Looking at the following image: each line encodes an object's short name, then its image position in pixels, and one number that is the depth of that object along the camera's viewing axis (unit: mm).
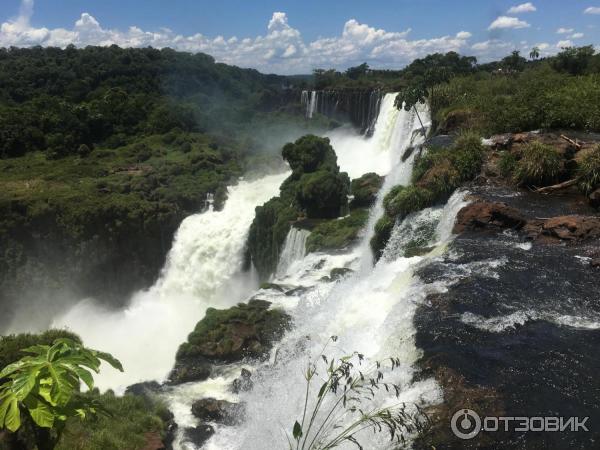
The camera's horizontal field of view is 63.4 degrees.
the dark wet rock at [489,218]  14047
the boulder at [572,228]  12875
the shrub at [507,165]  17312
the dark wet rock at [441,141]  21688
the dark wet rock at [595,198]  14508
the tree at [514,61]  53312
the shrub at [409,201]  17234
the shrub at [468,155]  17484
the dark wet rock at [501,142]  19156
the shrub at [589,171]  15188
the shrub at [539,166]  16422
